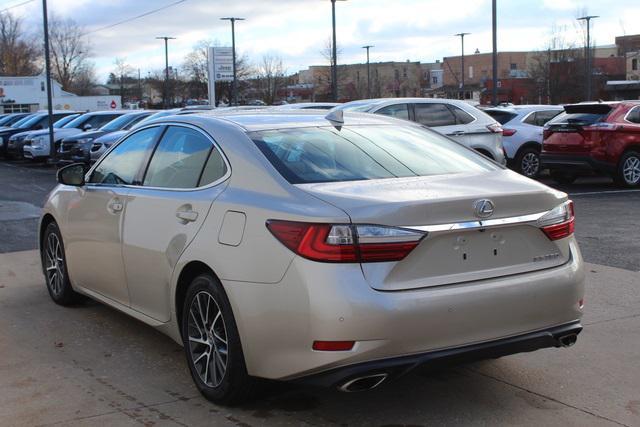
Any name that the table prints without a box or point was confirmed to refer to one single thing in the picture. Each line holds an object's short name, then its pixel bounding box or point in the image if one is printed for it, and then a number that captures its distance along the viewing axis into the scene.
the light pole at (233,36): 48.28
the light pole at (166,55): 61.25
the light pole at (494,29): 23.88
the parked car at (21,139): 24.55
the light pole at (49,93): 23.31
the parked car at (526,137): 16.30
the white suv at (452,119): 13.38
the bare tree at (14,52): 102.00
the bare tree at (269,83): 75.38
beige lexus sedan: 3.55
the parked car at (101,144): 18.41
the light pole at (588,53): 45.16
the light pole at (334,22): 35.38
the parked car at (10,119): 33.44
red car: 14.09
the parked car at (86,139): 19.87
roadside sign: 54.09
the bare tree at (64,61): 109.94
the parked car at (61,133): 23.86
